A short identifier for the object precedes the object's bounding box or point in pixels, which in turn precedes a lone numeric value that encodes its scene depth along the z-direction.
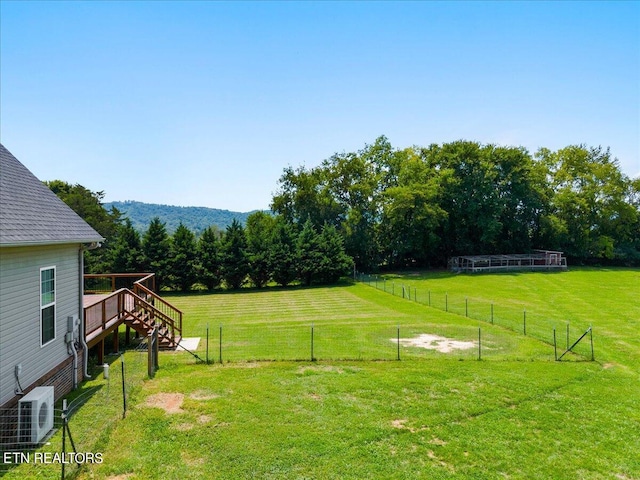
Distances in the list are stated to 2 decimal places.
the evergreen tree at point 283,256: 32.22
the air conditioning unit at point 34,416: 7.10
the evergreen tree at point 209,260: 30.52
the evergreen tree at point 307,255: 32.66
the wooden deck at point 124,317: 11.43
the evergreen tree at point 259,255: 31.80
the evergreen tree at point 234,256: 31.25
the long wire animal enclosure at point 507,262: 39.78
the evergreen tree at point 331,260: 33.05
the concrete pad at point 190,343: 13.94
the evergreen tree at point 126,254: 29.19
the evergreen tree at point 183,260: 29.94
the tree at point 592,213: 44.69
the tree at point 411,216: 39.78
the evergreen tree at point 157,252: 29.52
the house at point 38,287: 7.38
